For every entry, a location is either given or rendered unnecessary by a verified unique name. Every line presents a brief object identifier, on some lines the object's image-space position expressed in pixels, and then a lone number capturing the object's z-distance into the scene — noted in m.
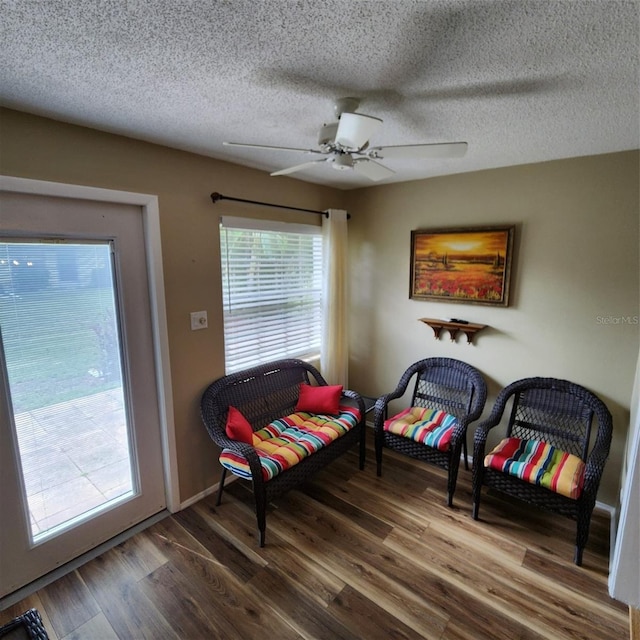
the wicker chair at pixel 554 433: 2.02
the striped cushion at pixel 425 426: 2.55
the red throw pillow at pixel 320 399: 2.91
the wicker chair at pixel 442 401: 2.52
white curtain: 3.38
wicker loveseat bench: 2.19
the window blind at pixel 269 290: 2.74
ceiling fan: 1.40
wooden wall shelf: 2.89
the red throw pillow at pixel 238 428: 2.36
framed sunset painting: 2.75
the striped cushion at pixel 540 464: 2.07
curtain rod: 2.48
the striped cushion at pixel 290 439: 2.21
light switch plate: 2.46
